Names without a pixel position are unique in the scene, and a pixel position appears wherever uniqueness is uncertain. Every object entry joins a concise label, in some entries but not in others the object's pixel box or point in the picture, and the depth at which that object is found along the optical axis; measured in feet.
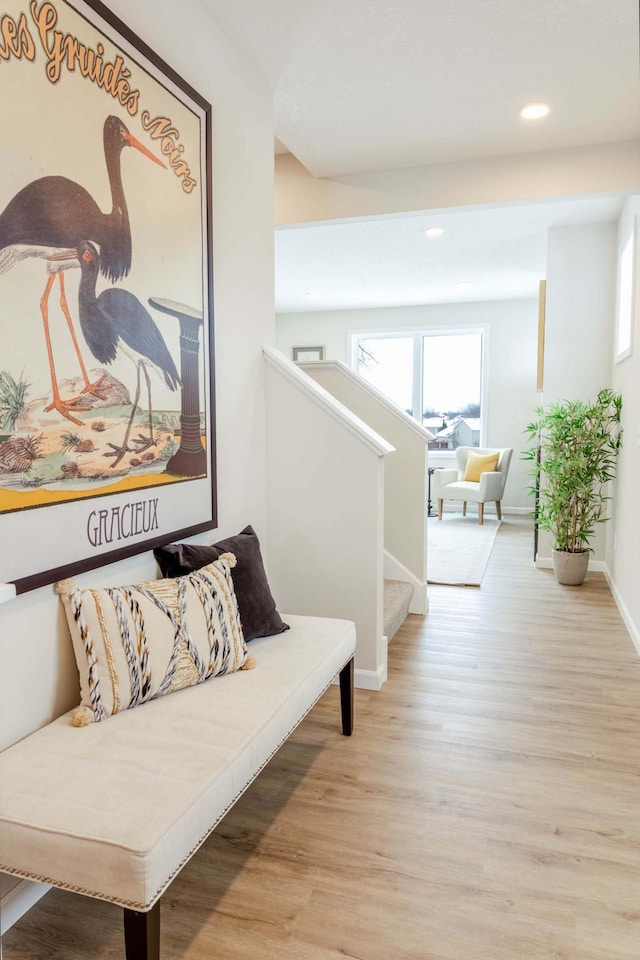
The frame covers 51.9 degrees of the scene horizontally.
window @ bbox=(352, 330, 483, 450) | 27.22
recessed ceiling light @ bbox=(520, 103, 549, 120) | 10.16
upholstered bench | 4.00
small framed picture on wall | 28.94
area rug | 16.15
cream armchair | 23.39
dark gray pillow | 6.94
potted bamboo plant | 14.94
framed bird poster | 4.97
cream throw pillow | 5.45
